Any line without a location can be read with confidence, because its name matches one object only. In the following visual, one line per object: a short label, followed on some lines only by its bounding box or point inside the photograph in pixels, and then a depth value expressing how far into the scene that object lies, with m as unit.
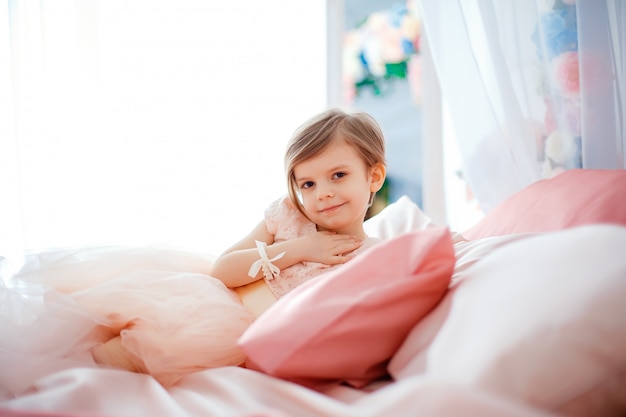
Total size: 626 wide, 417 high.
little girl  1.07
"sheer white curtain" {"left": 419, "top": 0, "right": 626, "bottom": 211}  1.64
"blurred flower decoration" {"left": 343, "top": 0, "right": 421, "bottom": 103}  3.67
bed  0.69
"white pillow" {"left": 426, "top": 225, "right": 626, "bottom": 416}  0.69
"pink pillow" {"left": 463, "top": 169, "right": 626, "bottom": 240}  1.26
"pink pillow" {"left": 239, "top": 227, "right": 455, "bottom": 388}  0.87
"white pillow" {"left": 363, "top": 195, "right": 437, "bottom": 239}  1.71
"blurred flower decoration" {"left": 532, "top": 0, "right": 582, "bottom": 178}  1.73
